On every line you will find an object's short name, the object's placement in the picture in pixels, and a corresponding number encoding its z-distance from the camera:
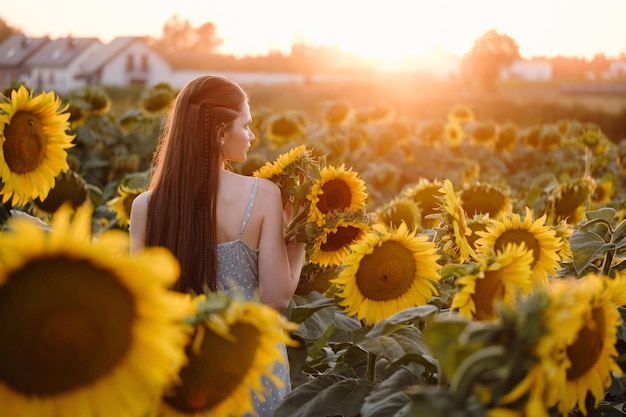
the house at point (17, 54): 66.44
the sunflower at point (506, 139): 10.66
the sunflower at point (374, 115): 10.66
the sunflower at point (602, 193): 5.59
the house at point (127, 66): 59.84
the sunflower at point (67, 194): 3.96
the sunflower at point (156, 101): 7.49
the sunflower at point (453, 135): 10.64
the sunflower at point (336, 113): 9.50
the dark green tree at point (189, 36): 88.56
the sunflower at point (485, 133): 10.77
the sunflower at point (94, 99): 7.06
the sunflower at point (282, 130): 8.34
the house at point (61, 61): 62.91
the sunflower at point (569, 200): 3.83
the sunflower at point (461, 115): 11.56
